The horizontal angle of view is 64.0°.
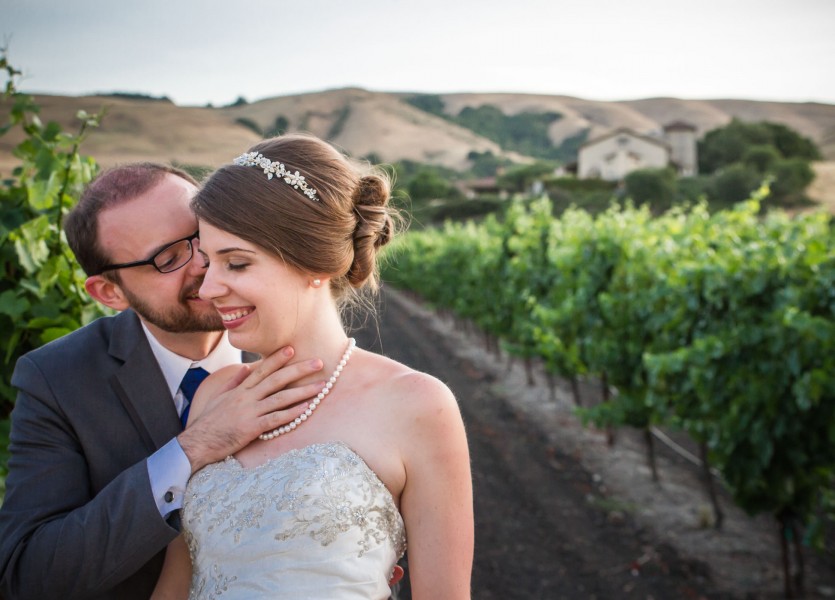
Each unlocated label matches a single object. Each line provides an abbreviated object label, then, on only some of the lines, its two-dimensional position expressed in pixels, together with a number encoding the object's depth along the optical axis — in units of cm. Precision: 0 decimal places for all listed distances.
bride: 166
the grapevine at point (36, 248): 274
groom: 167
